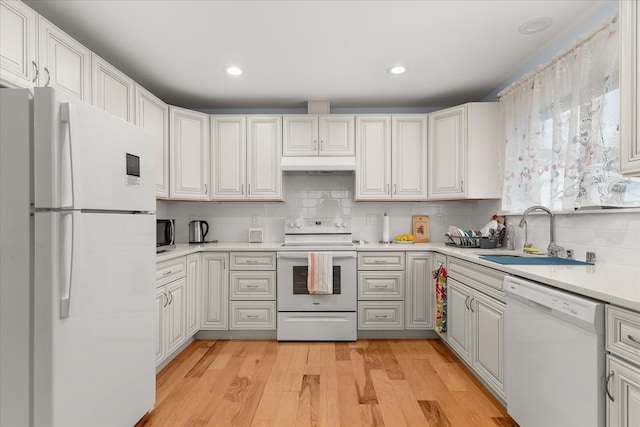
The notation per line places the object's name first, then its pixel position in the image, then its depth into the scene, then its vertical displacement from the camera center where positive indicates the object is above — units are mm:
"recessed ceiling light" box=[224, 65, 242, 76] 2806 +1256
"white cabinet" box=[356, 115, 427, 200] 3582 +611
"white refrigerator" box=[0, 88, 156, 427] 1324 -185
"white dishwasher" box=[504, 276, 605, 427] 1265 -645
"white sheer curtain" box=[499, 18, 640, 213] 1892 +582
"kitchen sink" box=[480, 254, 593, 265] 2049 -300
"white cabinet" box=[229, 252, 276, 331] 3268 -773
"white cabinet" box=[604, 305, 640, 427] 1113 -544
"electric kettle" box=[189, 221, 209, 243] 3621 -191
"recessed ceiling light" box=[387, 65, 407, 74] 2800 +1266
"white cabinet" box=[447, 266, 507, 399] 2043 -838
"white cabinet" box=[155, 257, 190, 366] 2498 -767
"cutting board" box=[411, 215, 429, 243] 3789 -147
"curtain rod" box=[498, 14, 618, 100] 1917 +1114
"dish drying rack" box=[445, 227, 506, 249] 2973 -240
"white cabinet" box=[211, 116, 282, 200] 3580 +595
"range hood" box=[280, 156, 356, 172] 3447 +534
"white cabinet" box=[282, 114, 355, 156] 3580 +861
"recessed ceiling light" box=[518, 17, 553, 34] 2141 +1276
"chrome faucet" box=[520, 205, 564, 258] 2307 -134
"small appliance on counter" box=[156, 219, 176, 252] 3174 -184
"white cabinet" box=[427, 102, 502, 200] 3232 +628
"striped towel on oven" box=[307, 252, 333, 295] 3162 -580
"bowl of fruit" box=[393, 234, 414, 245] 3730 -281
